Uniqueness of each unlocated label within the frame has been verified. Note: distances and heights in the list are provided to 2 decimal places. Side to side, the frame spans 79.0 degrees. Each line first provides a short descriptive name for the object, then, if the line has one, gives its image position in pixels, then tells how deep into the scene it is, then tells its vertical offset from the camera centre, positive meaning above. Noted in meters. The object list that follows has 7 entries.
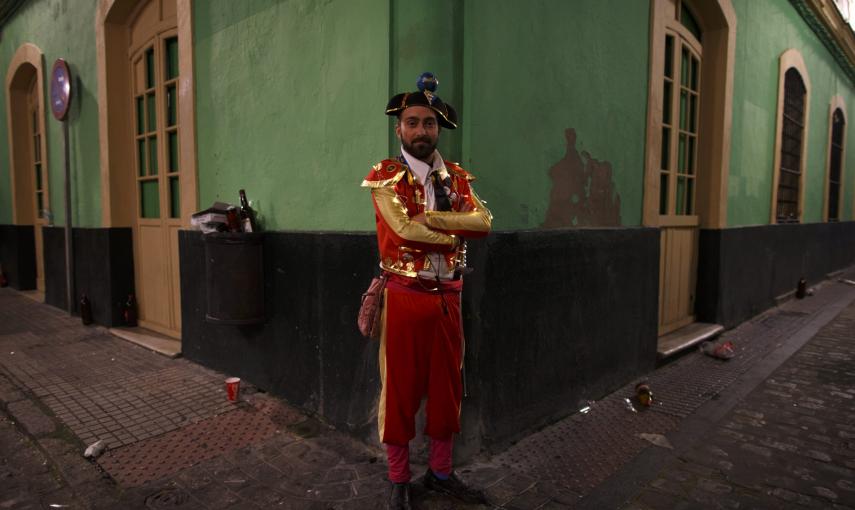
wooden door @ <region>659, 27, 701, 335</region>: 5.60 +0.50
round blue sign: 6.68 +1.73
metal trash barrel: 4.07 -0.43
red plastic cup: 4.18 -1.35
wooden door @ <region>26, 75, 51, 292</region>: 8.82 +0.95
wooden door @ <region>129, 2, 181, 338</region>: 5.57 +0.60
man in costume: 2.54 -0.27
